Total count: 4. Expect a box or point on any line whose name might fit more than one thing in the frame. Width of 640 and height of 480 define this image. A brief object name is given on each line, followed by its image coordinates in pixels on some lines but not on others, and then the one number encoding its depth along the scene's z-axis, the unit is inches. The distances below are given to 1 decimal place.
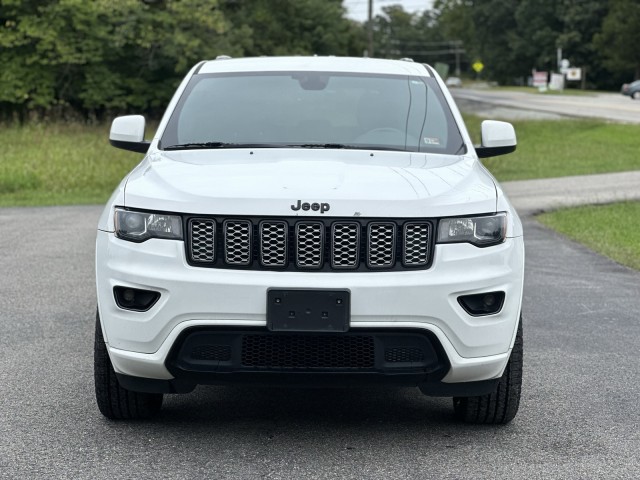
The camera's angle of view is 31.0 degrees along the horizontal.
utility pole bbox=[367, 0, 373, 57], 2340.6
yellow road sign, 4274.1
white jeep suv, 178.1
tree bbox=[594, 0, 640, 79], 3301.7
